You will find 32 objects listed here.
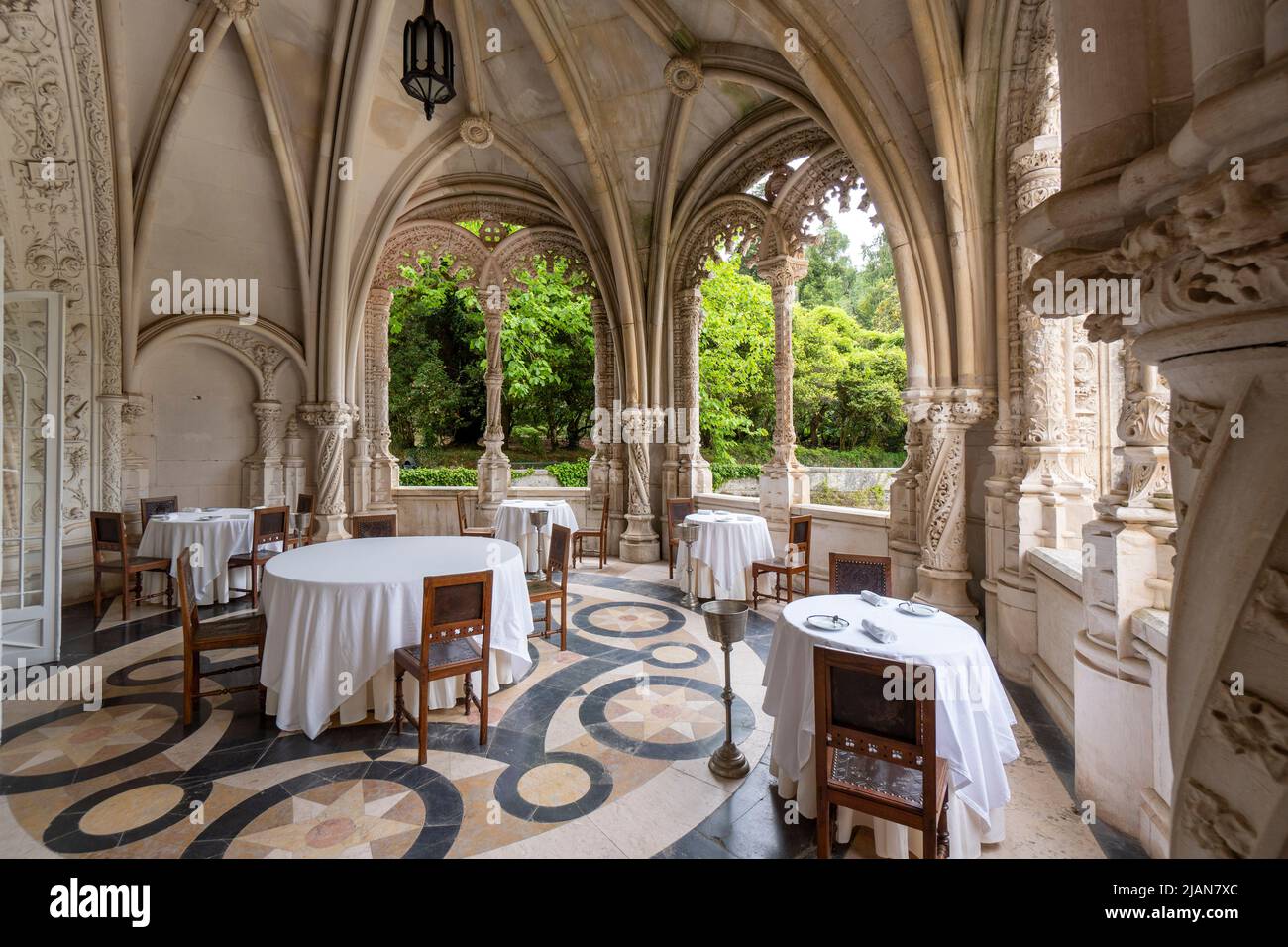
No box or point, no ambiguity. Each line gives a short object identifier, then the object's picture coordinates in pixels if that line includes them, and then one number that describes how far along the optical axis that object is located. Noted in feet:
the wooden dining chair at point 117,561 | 16.11
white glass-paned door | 13.02
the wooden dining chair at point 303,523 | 22.37
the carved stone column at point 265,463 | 24.47
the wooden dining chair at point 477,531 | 23.87
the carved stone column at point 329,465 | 24.47
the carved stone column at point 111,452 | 19.56
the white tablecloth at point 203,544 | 17.61
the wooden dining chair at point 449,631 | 8.95
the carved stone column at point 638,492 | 25.64
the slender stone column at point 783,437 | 21.68
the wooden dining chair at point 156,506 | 20.27
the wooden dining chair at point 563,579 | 13.94
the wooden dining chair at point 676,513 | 21.83
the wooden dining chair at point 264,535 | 17.65
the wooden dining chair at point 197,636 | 9.85
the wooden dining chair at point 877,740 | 5.61
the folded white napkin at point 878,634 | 7.39
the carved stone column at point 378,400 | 29.55
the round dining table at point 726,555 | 18.06
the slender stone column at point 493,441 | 28.50
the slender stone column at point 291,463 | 25.08
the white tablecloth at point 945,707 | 6.43
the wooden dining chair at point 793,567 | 17.29
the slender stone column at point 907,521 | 16.17
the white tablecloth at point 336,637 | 9.48
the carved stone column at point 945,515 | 13.96
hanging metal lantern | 12.19
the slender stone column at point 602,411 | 28.02
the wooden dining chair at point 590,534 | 23.71
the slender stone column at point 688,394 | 25.80
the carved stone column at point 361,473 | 28.22
